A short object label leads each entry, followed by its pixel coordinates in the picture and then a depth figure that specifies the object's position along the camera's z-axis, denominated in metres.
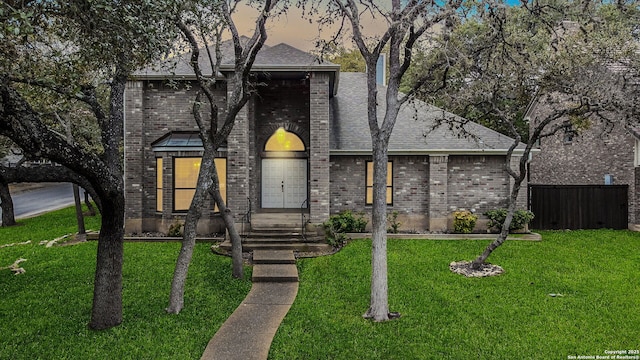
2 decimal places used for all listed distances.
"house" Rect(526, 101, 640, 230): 16.11
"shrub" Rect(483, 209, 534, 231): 14.27
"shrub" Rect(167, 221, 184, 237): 13.75
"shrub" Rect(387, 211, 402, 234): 14.26
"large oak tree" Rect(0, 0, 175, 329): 5.00
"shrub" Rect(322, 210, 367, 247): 12.69
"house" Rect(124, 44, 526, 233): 13.44
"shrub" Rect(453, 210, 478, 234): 14.28
